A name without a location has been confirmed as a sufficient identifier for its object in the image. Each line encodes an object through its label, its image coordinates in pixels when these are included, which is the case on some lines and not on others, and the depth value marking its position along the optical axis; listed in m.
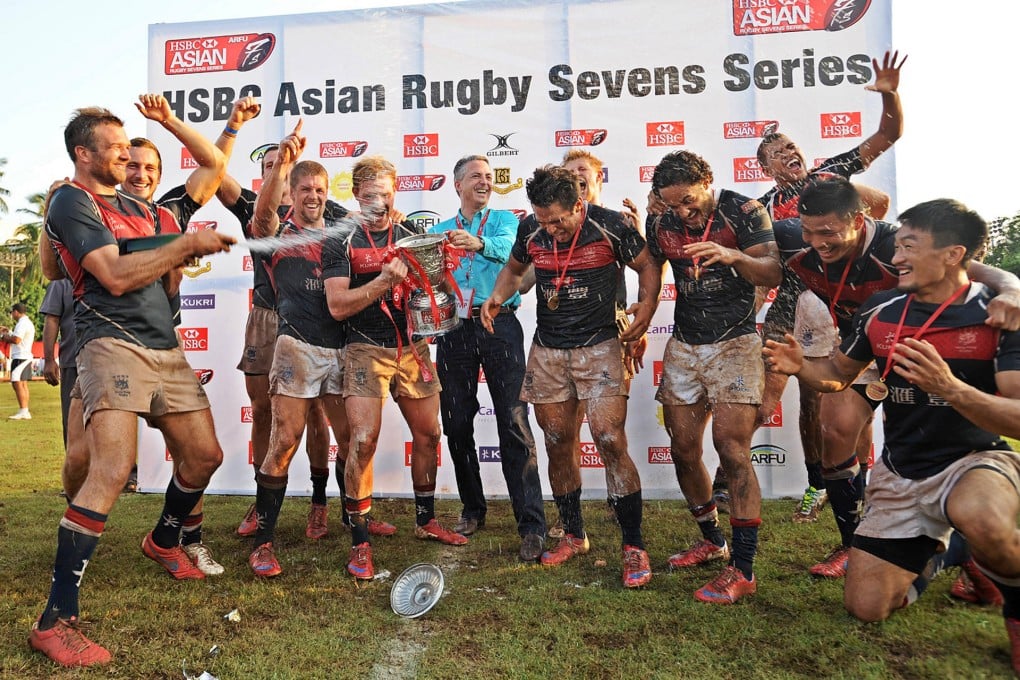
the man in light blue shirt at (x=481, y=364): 4.70
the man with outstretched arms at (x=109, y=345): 3.00
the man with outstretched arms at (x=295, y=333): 4.20
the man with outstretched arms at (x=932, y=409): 2.70
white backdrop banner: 6.17
